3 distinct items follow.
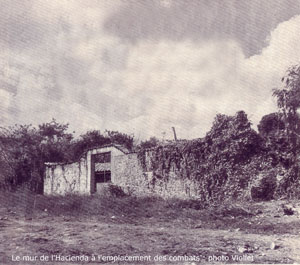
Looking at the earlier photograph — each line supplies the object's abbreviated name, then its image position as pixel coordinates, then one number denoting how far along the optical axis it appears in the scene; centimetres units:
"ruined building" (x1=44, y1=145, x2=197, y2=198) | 1307
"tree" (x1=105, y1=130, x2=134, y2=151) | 2416
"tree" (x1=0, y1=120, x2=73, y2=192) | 2142
